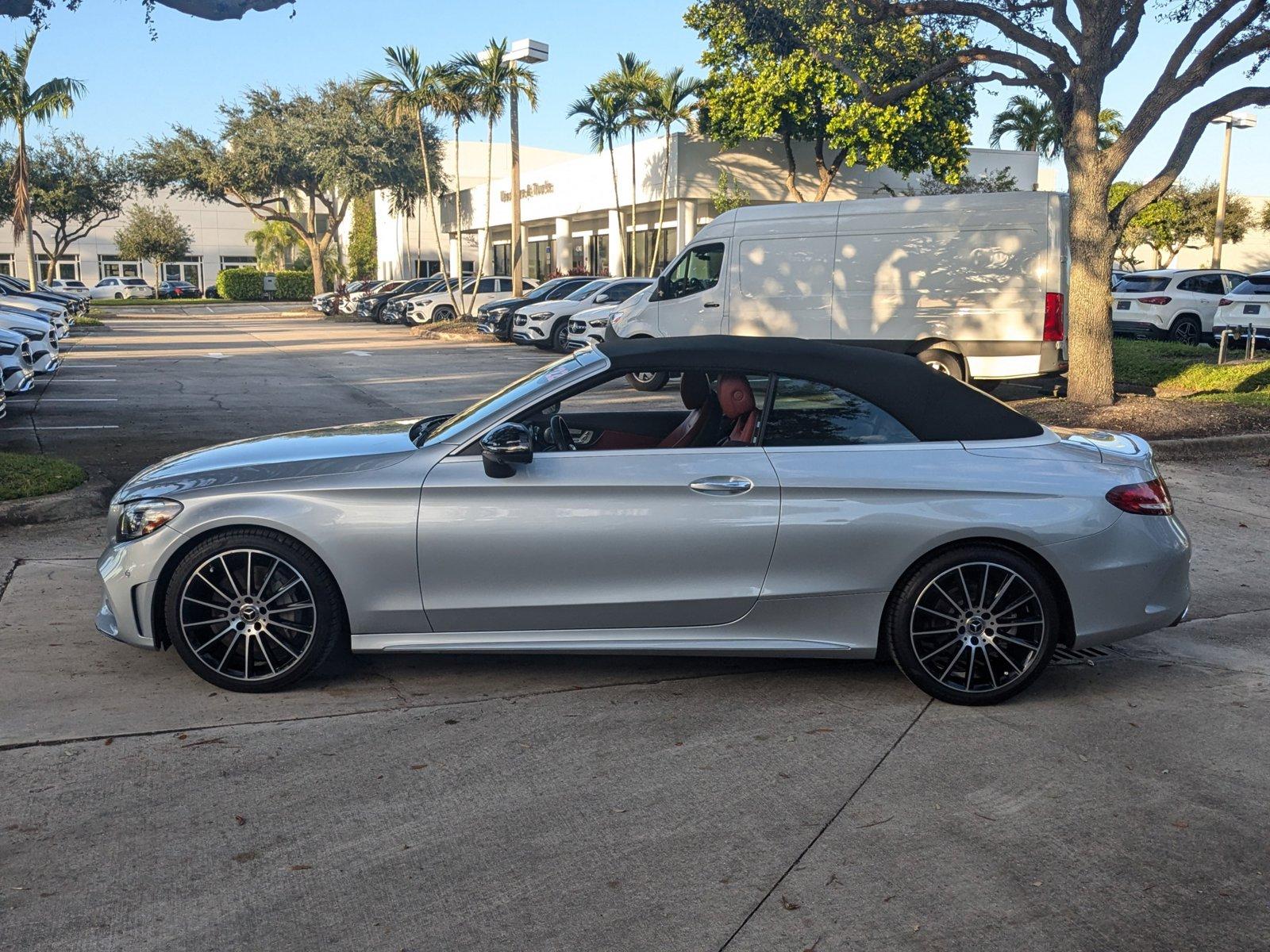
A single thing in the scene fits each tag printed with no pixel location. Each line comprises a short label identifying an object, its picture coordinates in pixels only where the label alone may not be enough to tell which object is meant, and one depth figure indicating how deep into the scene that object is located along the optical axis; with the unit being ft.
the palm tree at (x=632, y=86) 120.30
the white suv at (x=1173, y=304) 84.79
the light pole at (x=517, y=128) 102.73
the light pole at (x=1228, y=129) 111.14
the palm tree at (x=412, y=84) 123.85
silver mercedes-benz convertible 15.80
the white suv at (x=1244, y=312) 67.56
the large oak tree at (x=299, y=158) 180.86
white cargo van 48.60
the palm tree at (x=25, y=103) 120.37
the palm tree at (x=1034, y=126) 158.30
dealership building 119.44
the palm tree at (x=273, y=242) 248.52
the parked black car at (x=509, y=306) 97.35
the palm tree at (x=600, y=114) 124.16
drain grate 18.28
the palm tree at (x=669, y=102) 116.98
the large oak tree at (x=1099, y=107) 44.01
